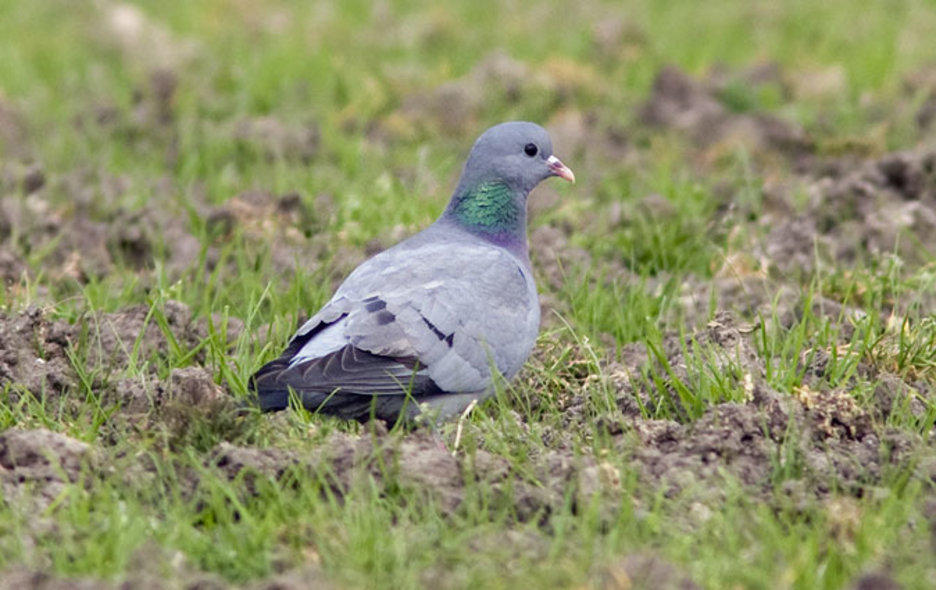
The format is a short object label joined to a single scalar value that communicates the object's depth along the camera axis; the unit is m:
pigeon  9.15
